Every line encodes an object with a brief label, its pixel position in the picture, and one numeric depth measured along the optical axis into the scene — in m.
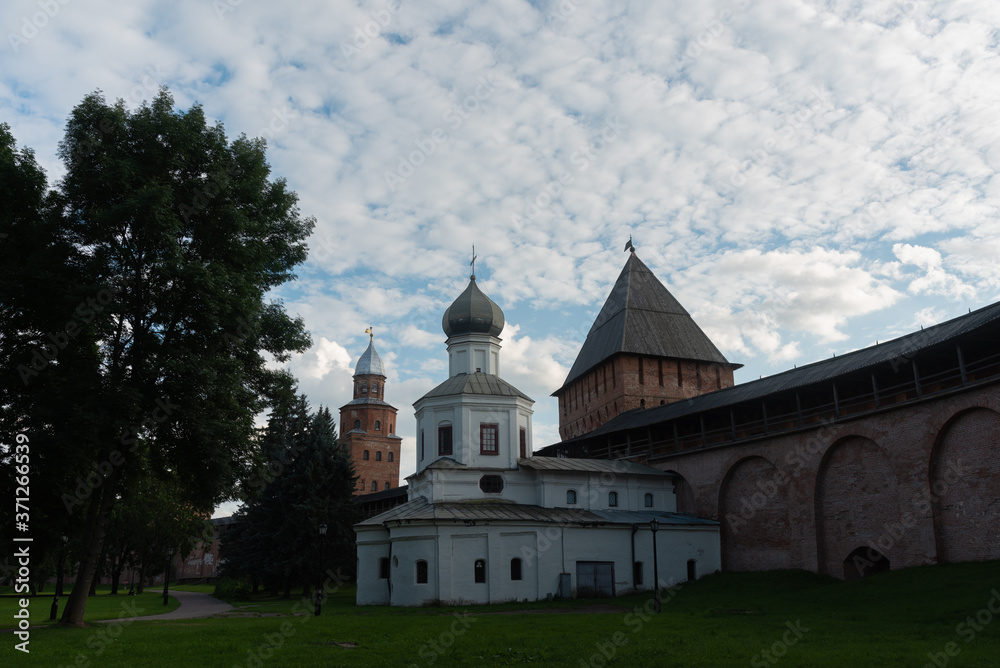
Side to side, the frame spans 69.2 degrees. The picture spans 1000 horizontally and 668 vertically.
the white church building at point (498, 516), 26.53
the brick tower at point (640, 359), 46.06
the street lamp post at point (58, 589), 20.49
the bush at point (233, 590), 37.31
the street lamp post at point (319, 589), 20.73
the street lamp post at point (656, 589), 21.47
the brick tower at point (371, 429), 70.69
